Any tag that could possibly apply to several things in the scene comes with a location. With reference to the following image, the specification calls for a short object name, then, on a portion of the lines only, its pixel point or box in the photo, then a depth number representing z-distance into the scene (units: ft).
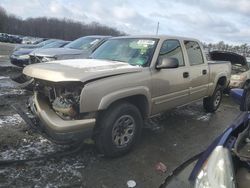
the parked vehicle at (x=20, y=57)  24.24
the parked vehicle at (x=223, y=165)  3.70
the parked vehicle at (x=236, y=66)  21.44
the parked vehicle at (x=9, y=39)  97.65
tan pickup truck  7.68
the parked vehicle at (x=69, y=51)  18.15
